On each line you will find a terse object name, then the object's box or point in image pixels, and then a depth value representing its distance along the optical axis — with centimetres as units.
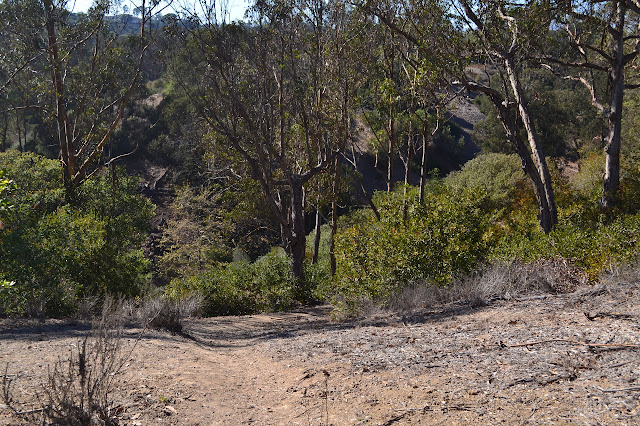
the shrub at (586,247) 781
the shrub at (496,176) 2327
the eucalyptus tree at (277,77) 1280
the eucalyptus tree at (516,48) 1140
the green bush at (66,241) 915
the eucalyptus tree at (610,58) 1237
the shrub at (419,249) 943
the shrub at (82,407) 342
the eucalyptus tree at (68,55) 1674
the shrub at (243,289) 1398
